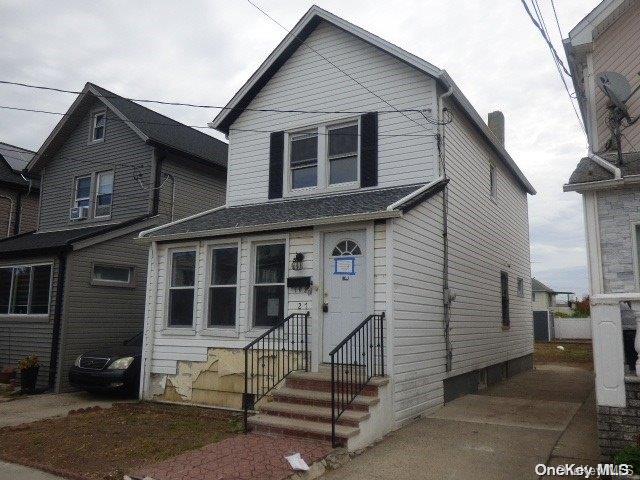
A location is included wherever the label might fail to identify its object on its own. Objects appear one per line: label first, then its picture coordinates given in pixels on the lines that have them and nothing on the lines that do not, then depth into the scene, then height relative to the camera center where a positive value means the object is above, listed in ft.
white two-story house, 25.55 +3.68
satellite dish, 25.81 +11.35
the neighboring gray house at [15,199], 59.67 +13.25
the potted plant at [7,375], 40.63 -4.79
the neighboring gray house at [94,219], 40.65 +8.86
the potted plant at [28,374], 37.83 -4.39
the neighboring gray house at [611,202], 17.46 +5.64
